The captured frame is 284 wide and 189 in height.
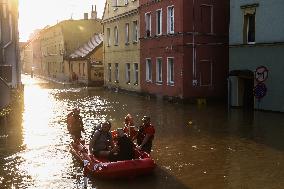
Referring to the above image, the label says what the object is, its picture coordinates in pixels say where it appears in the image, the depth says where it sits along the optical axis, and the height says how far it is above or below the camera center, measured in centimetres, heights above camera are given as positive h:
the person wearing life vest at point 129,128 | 1462 -219
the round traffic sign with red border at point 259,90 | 2484 -144
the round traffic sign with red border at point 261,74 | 2472 -45
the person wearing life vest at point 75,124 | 1479 -203
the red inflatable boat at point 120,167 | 1130 -277
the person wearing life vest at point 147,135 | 1282 -211
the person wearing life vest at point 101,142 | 1234 -224
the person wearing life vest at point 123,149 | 1177 -234
